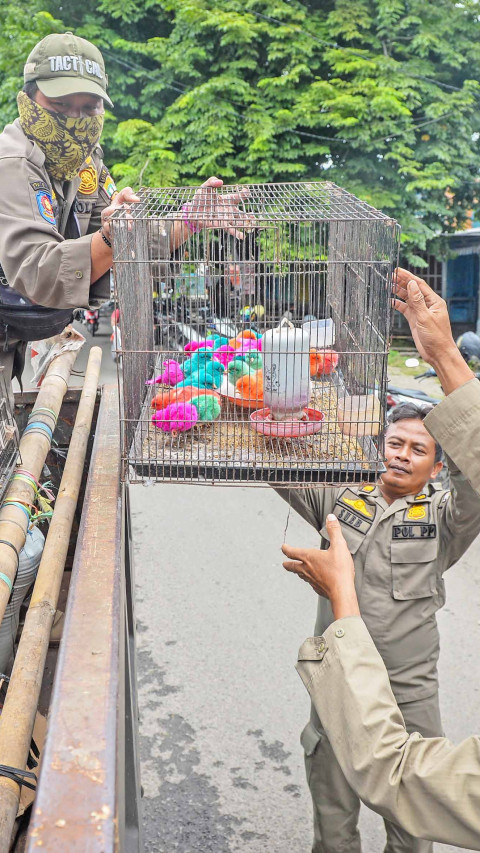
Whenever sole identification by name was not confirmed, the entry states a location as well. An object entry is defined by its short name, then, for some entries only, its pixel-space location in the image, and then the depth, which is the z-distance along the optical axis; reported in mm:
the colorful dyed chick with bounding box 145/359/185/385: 2246
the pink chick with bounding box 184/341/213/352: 2361
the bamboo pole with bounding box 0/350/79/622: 1686
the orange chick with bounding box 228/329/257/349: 2375
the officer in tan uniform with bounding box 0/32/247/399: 1835
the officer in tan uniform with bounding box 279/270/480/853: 2307
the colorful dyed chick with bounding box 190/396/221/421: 1987
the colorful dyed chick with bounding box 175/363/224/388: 2146
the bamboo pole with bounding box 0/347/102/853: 1330
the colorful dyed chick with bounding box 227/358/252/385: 2215
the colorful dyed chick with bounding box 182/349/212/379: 2238
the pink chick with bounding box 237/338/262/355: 2296
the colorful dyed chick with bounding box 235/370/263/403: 2137
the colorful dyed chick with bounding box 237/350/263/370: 2223
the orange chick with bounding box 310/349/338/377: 2225
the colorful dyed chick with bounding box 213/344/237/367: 2278
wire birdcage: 1829
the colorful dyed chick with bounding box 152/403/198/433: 1934
